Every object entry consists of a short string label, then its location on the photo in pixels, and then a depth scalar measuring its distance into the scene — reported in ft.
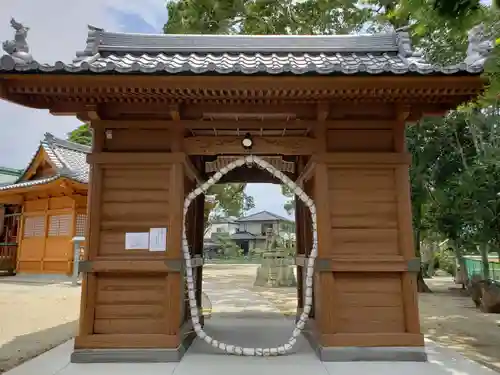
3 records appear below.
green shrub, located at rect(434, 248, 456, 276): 67.63
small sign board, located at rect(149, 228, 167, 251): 14.90
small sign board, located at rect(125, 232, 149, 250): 14.96
